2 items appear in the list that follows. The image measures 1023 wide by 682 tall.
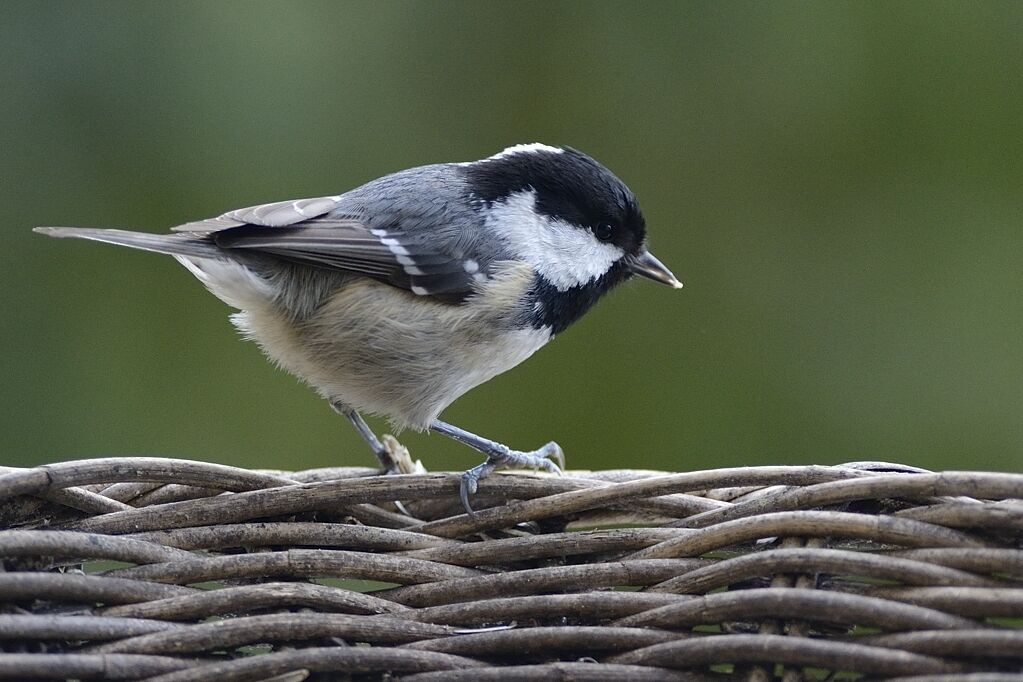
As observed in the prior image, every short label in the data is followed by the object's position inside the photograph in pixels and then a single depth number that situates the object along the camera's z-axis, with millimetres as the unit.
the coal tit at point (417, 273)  2573
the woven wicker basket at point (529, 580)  2511
